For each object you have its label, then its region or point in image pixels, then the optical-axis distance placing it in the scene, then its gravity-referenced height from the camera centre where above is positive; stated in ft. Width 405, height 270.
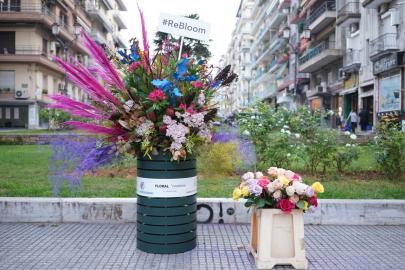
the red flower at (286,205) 14.14 -2.24
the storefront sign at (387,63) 76.07 +12.09
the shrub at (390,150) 26.30 -1.01
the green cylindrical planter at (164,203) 15.43 -2.43
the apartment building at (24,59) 131.13 +20.16
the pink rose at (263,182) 14.56 -1.60
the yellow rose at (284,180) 14.44 -1.51
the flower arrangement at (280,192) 14.23 -1.88
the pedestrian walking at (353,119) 83.51 +2.35
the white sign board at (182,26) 16.06 +3.65
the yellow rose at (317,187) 14.44 -1.72
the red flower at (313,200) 14.47 -2.14
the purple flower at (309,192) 14.23 -1.84
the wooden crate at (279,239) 14.40 -3.37
